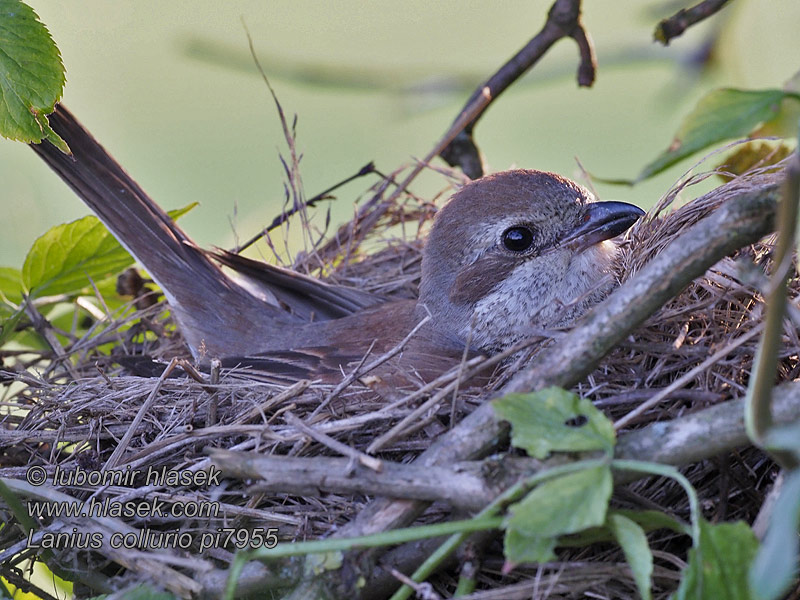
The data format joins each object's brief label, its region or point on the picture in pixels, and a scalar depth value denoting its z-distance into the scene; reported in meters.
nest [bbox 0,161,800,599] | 2.02
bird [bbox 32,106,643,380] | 2.06
